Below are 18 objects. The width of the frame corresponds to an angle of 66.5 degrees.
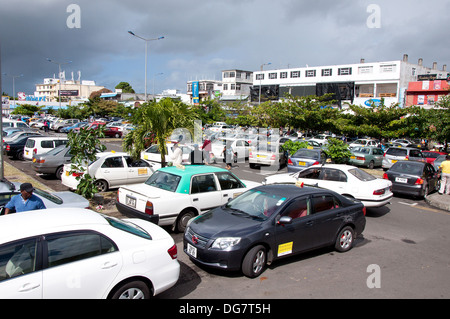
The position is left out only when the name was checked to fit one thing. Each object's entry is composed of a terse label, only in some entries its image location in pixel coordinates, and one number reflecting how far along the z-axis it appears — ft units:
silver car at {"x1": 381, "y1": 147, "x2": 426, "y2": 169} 65.84
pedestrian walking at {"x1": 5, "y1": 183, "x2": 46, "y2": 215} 20.21
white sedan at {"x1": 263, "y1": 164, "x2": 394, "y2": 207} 32.48
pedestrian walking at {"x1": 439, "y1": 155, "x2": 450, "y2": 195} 43.29
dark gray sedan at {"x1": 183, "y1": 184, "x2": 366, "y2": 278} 18.54
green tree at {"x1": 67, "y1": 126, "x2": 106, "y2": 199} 32.04
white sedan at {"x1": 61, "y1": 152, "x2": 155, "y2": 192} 38.04
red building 147.68
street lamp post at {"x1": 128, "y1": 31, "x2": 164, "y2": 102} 87.97
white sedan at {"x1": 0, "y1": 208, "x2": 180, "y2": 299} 12.26
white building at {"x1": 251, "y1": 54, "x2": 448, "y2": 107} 181.06
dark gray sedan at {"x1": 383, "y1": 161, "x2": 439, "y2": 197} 42.06
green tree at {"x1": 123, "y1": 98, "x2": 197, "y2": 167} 36.60
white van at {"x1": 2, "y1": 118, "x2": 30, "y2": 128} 95.76
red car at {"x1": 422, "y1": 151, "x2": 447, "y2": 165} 72.07
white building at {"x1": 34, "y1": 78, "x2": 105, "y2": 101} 386.32
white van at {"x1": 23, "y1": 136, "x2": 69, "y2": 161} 53.01
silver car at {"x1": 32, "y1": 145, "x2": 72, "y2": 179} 44.62
